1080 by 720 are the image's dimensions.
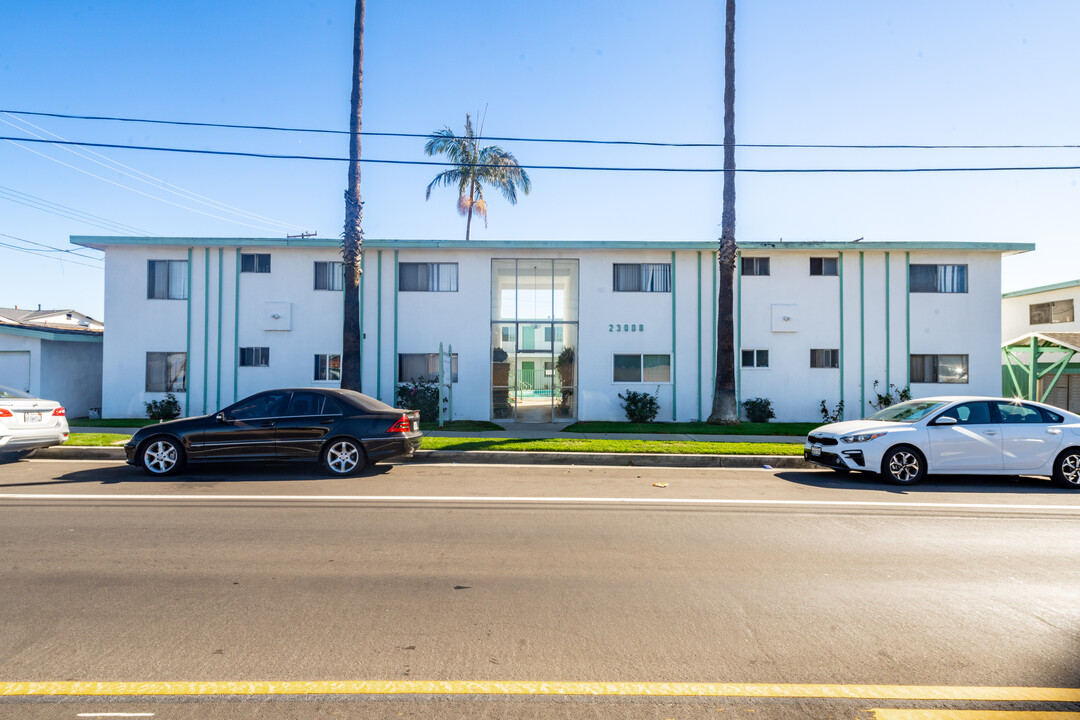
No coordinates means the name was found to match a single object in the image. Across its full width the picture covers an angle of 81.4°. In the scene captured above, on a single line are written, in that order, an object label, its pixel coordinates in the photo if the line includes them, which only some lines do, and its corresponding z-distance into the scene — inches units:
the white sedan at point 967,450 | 380.5
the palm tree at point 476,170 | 1168.8
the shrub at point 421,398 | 719.1
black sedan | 384.2
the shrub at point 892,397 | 750.5
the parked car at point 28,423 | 407.5
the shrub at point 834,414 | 748.0
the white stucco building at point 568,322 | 751.1
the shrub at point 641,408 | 735.7
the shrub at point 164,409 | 726.5
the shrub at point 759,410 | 742.5
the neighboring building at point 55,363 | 729.0
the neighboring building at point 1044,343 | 857.5
